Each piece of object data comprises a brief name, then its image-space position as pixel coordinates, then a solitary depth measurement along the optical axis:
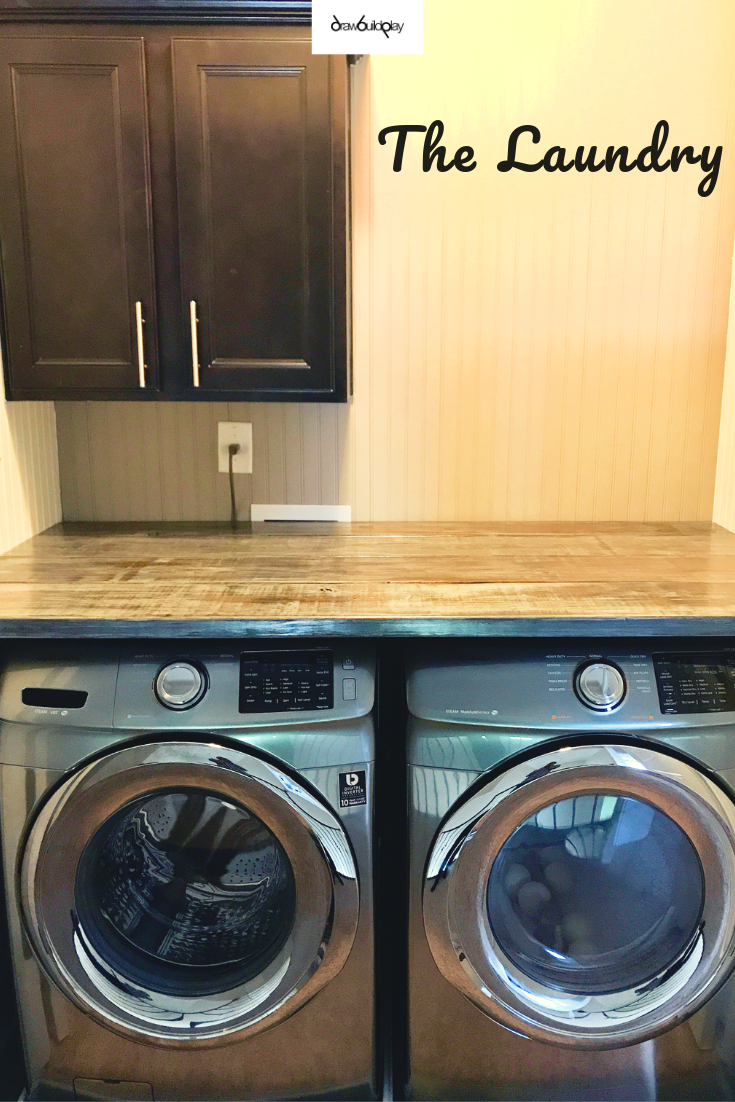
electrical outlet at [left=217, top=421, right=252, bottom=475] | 2.25
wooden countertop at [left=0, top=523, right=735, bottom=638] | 1.50
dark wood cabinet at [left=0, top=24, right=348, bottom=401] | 1.79
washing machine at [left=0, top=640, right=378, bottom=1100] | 1.51
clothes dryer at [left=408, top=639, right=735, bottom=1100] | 1.52
